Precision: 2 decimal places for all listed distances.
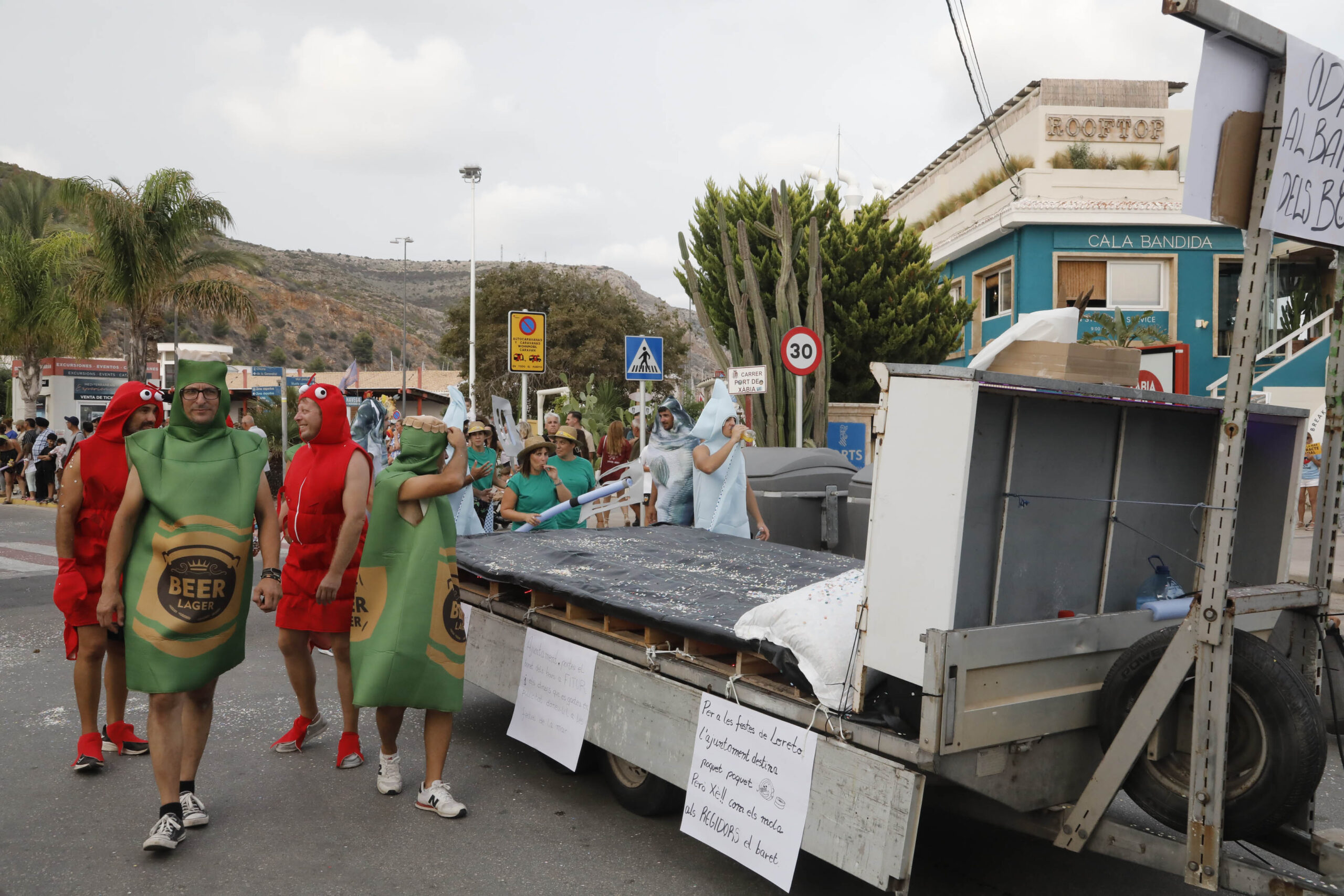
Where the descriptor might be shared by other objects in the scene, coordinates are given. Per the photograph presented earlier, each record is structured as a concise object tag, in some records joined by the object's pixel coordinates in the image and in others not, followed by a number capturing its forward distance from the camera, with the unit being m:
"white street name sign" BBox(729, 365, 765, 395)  12.62
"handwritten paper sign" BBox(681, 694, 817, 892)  3.41
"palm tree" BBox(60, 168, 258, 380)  24.41
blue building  25.31
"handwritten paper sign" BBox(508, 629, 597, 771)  4.59
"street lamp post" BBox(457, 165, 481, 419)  31.31
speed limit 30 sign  11.53
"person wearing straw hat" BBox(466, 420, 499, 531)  8.56
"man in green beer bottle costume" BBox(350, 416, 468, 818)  4.45
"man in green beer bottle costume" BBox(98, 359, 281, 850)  4.28
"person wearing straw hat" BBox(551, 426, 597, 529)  7.59
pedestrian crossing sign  14.22
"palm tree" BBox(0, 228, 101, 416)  29.88
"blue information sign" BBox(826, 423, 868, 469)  15.45
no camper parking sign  14.78
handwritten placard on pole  2.88
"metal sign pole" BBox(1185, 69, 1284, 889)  2.82
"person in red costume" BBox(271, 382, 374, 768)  5.16
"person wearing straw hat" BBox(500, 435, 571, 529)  7.42
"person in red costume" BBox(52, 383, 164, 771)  5.14
